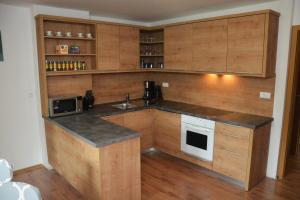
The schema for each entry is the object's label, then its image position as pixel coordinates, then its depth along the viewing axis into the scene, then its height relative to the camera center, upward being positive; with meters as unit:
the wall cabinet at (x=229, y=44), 2.93 +0.27
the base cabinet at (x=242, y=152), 2.94 -1.14
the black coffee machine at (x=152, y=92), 4.63 -0.54
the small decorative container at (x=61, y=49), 3.44 +0.22
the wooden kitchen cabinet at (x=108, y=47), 3.75 +0.28
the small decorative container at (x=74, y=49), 3.59 +0.23
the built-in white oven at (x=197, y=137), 3.32 -1.05
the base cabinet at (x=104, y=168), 2.37 -1.11
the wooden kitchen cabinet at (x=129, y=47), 4.05 +0.29
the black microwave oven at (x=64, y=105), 3.29 -0.59
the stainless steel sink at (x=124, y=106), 3.97 -0.71
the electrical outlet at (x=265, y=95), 3.24 -0.42
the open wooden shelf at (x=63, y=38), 3.34 +0.38
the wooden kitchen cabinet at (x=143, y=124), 3.84 -0.99
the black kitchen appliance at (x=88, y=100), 3.75 -0.57
